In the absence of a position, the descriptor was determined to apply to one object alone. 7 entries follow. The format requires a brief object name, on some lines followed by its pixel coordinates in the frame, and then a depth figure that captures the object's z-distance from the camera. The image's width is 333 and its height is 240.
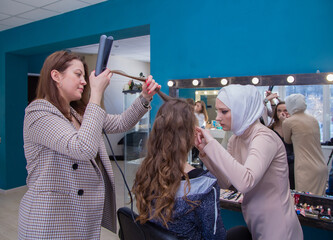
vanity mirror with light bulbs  2.05
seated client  1.10
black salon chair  1.03
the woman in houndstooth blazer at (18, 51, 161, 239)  1.01
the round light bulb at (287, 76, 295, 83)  2.11
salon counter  1.83
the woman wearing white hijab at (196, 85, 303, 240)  1.16
